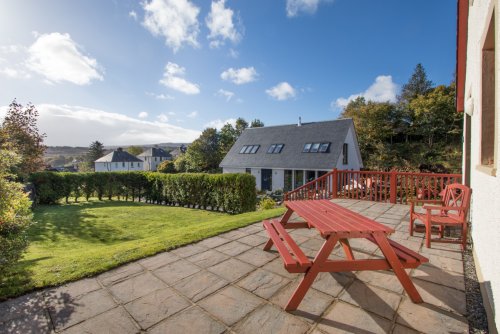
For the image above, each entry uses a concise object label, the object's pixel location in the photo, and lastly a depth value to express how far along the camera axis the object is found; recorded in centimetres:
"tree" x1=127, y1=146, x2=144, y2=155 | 8756
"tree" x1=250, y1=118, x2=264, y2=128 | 5578
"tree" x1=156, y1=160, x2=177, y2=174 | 4069
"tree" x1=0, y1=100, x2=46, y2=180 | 1330
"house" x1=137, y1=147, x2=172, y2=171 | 6738
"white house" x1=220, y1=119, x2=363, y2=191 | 1917
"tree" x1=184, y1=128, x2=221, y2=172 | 3612
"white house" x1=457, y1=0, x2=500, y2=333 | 178
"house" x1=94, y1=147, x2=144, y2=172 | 5941
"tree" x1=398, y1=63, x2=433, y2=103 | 3900
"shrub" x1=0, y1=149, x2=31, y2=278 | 281
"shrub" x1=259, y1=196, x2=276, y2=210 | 1054
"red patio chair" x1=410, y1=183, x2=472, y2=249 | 354
